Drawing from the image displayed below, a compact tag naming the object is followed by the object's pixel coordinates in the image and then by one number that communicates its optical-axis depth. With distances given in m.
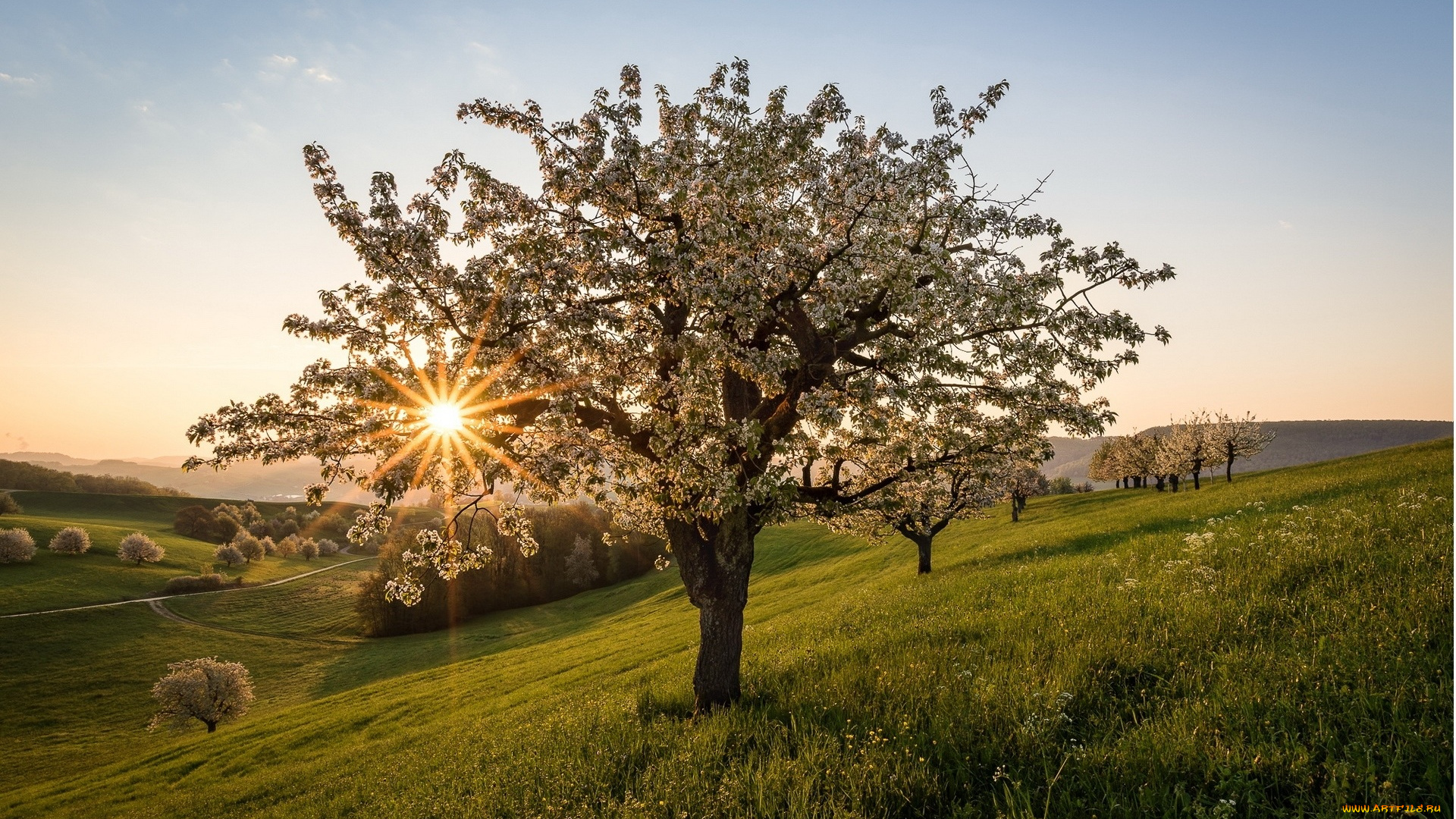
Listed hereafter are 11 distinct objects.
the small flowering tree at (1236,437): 67.56
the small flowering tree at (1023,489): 56.98
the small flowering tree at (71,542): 99.94
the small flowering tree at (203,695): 46.47
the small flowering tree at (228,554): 112.44
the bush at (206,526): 140.00
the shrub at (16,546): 89.50
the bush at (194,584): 93.50
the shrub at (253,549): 121.56
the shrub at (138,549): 101.94
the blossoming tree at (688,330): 9.41
